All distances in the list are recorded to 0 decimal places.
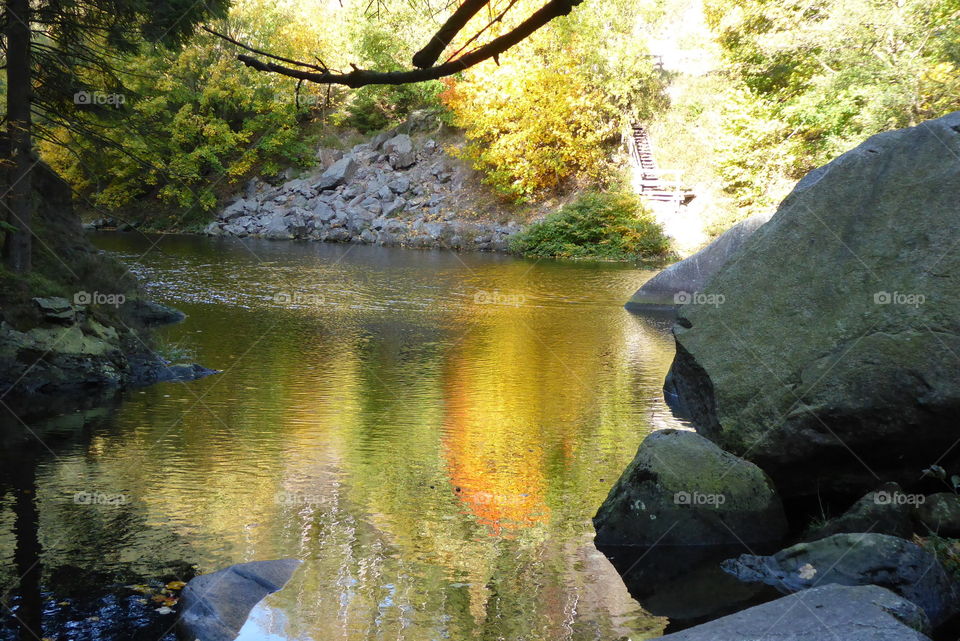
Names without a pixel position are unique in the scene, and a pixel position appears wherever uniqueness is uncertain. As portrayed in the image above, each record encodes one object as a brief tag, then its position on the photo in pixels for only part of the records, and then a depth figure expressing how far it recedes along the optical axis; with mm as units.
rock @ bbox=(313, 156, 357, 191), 41406
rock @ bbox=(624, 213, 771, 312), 20156
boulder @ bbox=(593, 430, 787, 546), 6992
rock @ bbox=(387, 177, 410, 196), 40250
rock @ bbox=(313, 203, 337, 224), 38969
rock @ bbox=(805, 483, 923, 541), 6656
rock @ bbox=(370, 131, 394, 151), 43625
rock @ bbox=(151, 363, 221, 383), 13023
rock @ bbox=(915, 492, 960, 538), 6660
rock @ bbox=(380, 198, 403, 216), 38938
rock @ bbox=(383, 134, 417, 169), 41938
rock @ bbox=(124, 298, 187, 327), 16797
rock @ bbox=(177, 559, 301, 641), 5463
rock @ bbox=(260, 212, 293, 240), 38469
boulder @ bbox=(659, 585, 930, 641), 4656
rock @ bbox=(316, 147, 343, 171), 44375
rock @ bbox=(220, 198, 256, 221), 41906
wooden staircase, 34000
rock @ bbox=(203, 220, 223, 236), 40234
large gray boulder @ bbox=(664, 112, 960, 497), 6734
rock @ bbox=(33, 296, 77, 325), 12484
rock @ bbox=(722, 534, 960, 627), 5836
